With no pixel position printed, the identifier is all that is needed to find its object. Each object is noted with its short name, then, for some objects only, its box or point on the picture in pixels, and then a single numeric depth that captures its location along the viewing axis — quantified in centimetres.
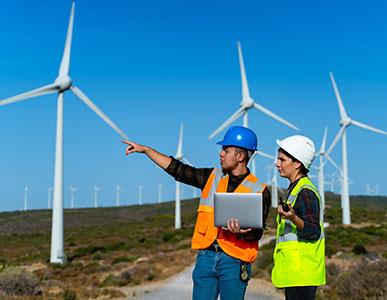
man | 476
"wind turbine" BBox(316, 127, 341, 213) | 5856
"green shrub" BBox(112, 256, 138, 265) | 2969
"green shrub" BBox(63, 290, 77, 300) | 1480
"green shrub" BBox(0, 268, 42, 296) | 1592
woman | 451
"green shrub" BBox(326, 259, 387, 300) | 1280
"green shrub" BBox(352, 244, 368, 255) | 2600
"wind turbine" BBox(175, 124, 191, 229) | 5969
